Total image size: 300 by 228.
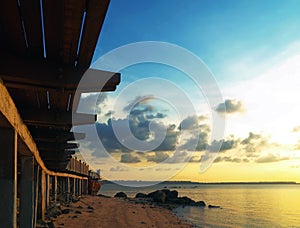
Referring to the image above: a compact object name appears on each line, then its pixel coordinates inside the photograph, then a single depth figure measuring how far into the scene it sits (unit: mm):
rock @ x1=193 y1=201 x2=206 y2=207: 48744
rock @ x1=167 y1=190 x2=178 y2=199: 51675
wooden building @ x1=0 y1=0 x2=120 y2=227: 2418
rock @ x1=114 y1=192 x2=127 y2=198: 58494
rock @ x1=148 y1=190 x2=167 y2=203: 47258
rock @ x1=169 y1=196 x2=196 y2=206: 48319
